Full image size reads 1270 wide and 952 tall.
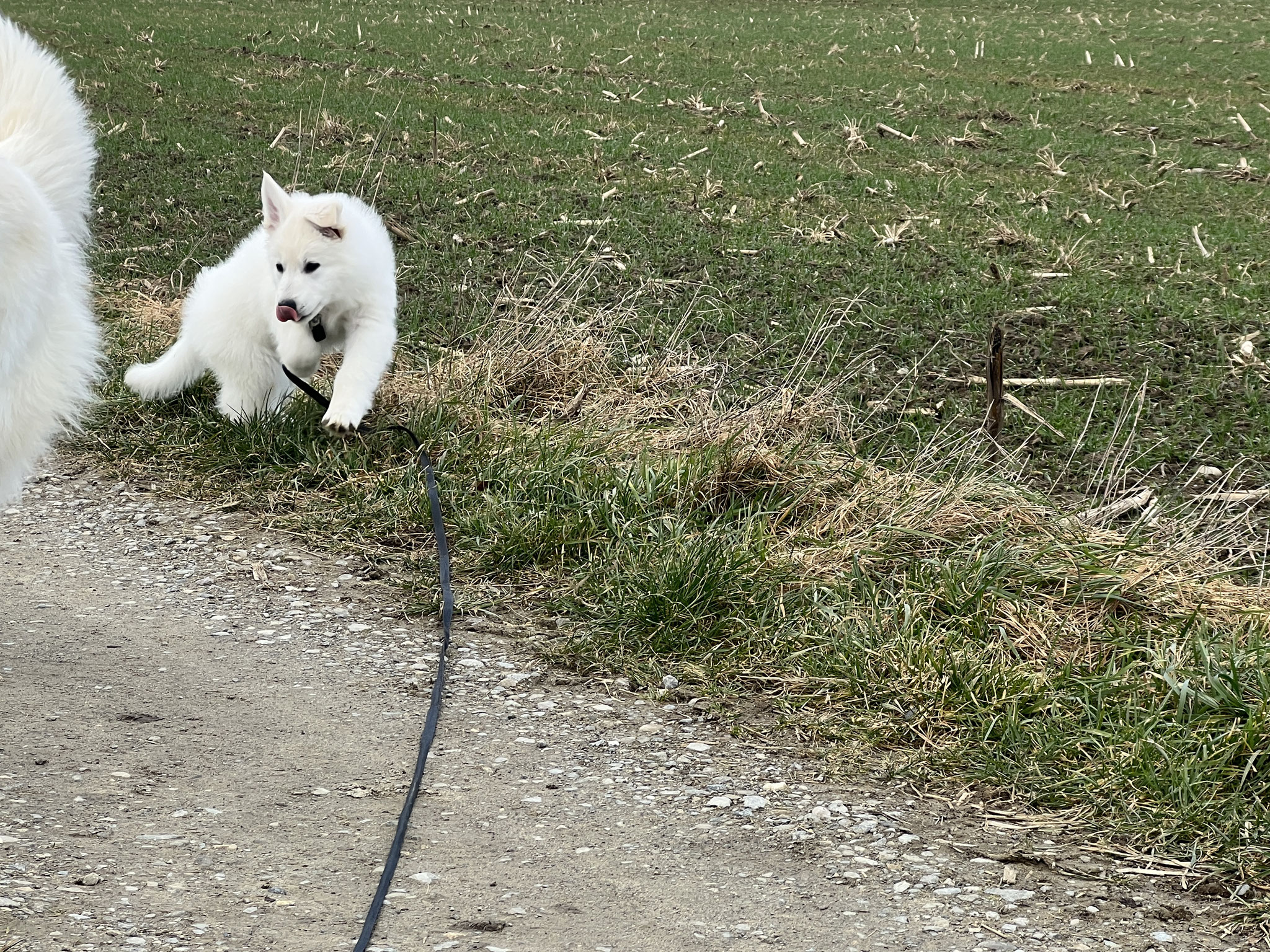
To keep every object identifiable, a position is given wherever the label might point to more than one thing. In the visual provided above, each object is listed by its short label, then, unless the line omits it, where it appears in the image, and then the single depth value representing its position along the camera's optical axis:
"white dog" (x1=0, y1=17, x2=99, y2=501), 3.63
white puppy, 5.12
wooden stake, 5.68
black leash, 2.85
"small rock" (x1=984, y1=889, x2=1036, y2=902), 3.04
